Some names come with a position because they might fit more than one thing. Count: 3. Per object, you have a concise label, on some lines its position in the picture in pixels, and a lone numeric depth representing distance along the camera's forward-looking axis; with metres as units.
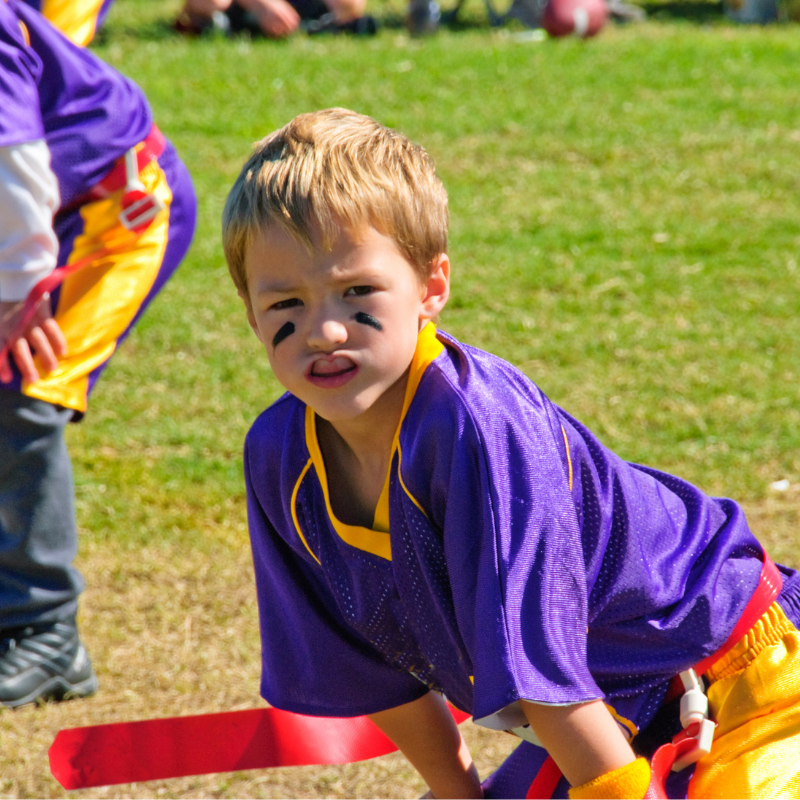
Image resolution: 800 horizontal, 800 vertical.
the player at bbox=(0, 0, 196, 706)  5.51
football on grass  18.86
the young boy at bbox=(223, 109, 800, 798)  3.26
